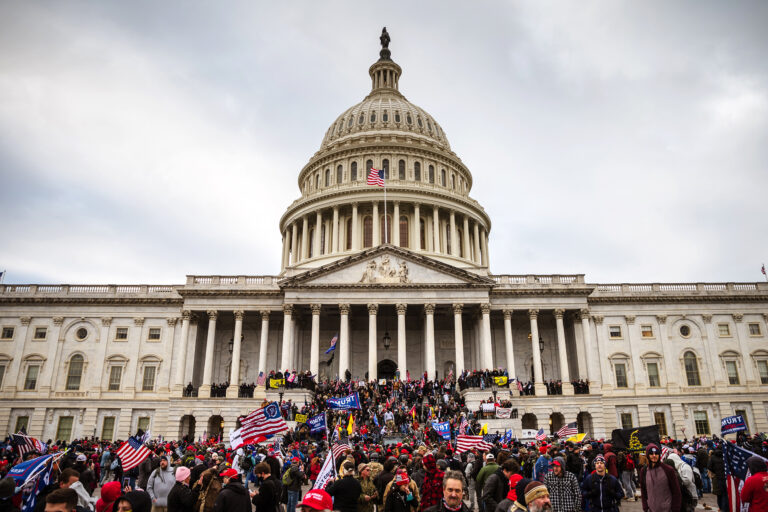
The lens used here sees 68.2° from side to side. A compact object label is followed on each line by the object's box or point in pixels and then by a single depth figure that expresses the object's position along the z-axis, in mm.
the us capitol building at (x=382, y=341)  46219
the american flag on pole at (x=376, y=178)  55719
